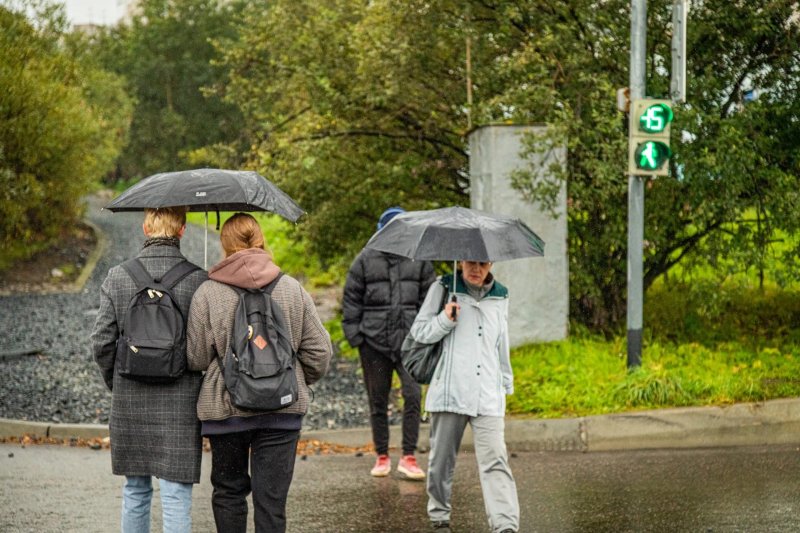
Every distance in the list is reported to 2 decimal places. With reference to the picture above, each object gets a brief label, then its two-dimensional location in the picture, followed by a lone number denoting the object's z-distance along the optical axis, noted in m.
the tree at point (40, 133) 23.05
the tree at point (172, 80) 57.41
